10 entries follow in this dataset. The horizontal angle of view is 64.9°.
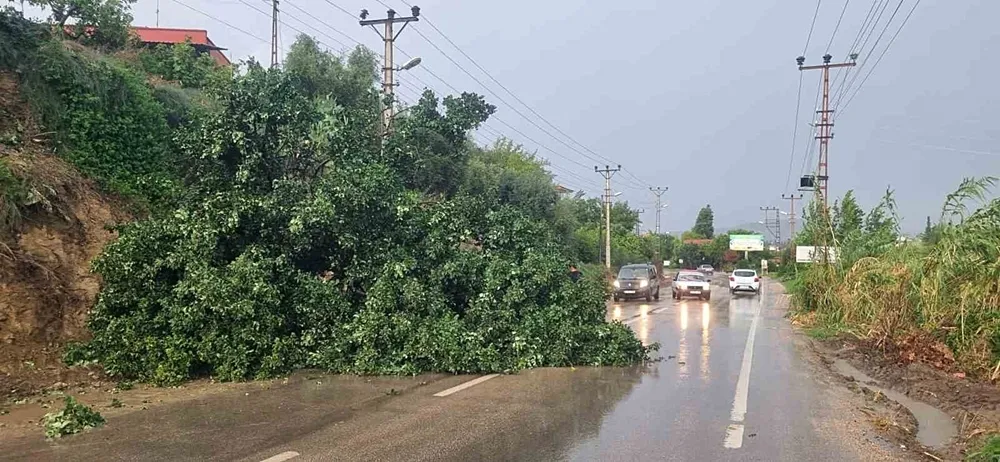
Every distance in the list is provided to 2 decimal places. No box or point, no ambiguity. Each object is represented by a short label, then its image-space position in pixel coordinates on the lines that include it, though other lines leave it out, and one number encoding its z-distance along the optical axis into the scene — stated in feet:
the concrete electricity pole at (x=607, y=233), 186.39
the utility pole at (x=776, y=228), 414.49
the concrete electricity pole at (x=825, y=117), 116.47
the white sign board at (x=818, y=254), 80.64
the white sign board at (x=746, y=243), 355.97
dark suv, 116.16
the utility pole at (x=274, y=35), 118.97
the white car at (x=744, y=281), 147.02
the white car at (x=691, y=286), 122.83
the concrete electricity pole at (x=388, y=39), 69.92
